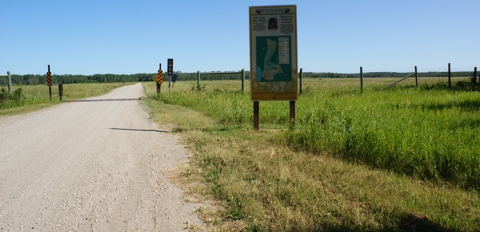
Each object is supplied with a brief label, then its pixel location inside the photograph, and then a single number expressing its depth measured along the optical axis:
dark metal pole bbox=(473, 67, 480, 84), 19.60
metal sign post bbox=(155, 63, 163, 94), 25.67
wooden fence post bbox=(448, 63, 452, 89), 20.53
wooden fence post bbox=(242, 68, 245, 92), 21.47
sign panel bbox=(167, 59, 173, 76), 23.64
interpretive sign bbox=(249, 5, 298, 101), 9.36
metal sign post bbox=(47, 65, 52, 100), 24.81
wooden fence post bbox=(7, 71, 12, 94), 21.75
